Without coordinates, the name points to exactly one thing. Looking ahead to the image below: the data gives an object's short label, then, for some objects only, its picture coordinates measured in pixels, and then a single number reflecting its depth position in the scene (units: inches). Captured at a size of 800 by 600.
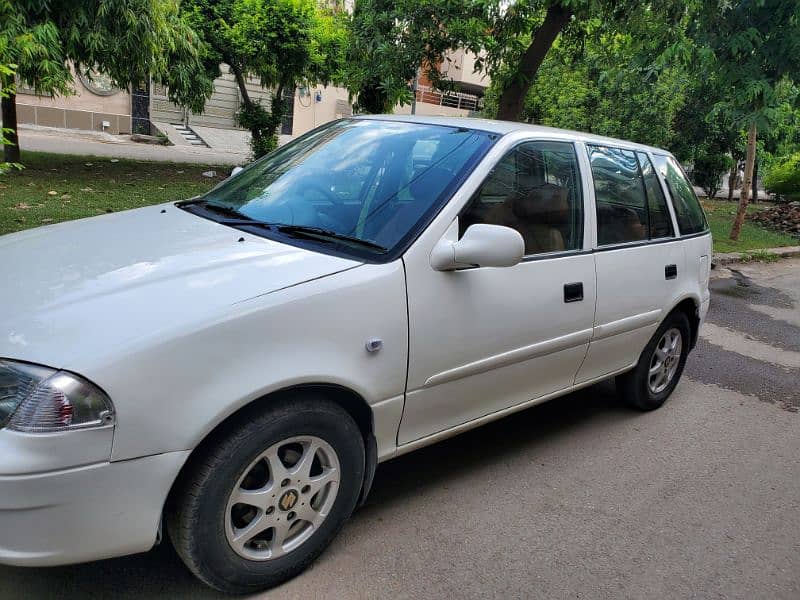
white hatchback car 81.5
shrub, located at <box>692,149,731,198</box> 895.1
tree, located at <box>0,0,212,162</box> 390.3
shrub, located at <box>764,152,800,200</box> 832.3
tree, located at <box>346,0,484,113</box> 380.5
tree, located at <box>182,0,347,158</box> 546.0
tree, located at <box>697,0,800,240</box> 406.9
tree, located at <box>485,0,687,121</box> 370.9
